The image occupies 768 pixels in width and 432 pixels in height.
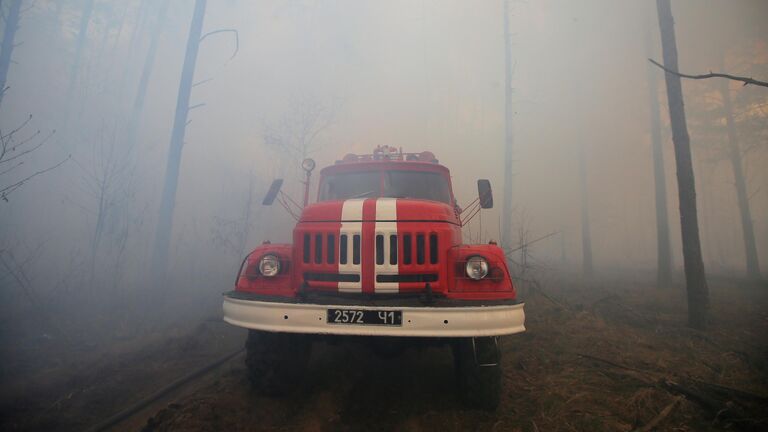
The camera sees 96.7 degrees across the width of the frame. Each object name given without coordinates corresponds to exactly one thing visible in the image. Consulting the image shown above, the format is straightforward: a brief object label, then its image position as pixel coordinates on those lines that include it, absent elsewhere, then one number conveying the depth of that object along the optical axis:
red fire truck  2.99
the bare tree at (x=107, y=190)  10.05
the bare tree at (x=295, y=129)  16.04
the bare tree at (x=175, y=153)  8.93
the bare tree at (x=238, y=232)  11.42
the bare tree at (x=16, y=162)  14.08
